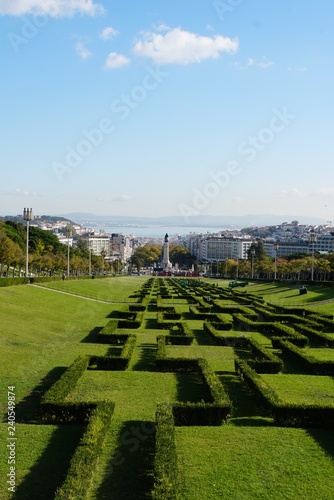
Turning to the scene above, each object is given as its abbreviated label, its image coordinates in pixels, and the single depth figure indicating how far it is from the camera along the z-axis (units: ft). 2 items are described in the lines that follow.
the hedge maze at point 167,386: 25.61
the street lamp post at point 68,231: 173.62
